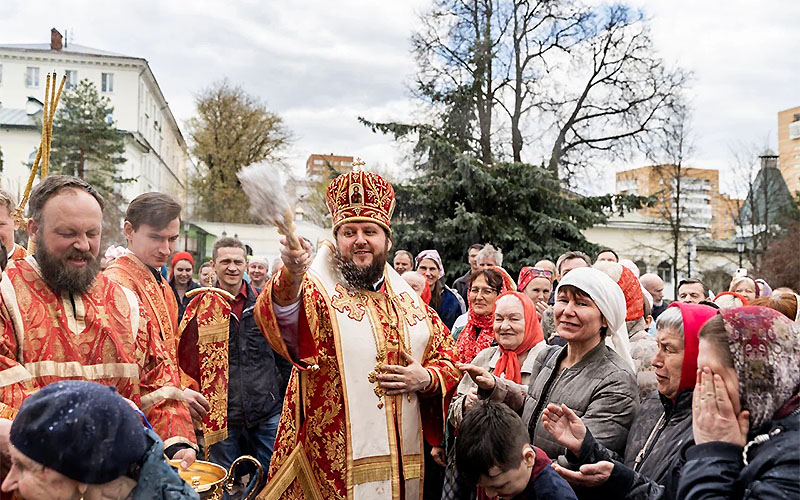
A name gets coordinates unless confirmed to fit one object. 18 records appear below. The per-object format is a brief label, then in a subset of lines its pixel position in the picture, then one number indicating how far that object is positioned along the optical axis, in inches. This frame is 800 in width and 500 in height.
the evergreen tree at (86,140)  1128.2
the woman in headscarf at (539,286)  242.5
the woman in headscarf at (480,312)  200.7
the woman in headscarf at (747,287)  283.3
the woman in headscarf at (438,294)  308.5
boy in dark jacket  99.4
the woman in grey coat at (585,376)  118.6
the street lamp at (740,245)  837.8
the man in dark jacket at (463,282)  374.3
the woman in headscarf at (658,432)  101.0
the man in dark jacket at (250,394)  203.2
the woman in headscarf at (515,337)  166.4
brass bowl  103.1
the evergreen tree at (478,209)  647.8
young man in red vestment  150.9
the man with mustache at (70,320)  95.7
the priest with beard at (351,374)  130.6
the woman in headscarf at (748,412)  72.8
